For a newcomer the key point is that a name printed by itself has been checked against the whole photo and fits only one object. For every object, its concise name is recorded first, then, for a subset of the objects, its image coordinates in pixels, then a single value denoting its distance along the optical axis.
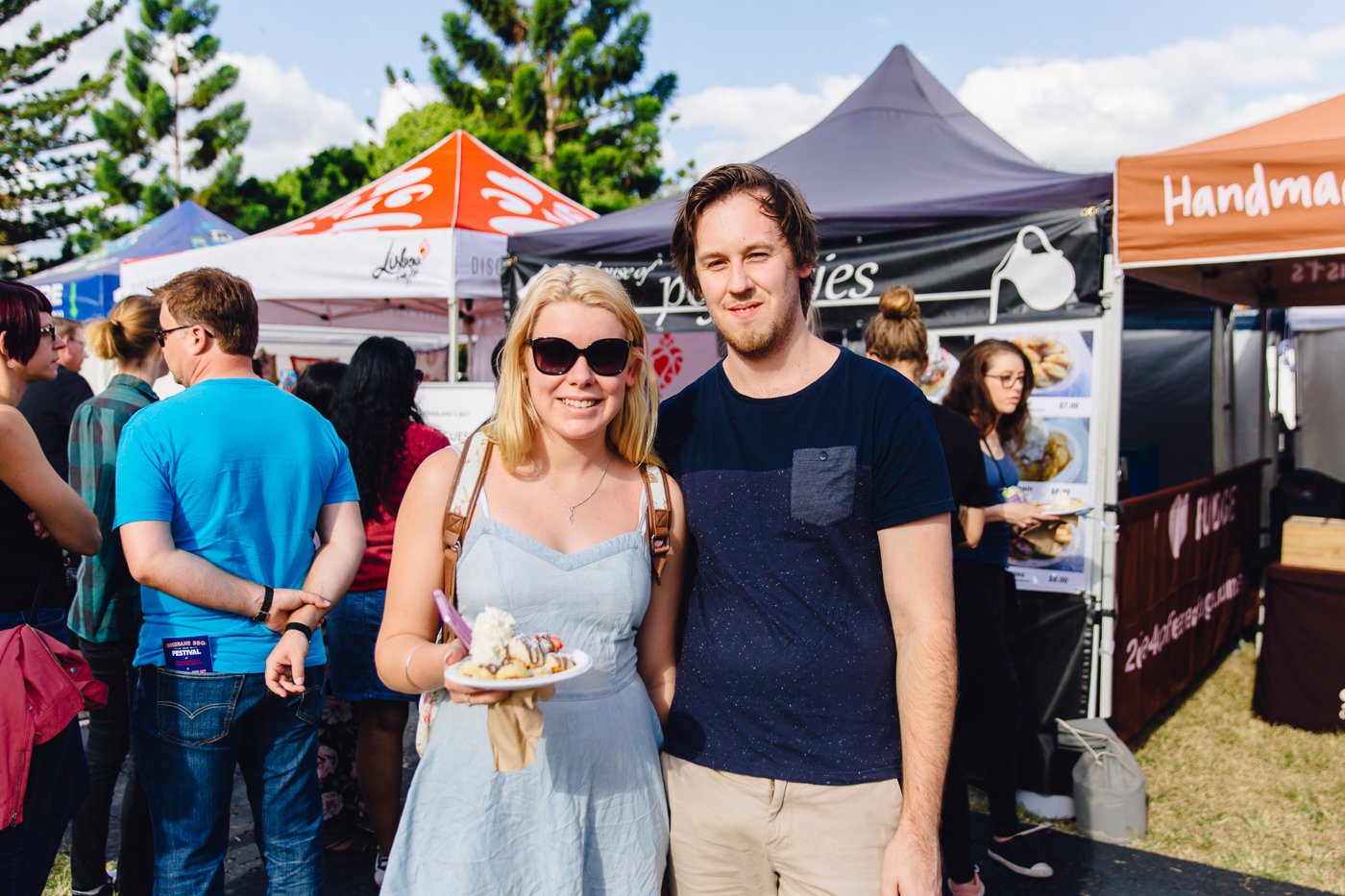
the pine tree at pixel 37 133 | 23.41
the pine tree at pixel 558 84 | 23.55
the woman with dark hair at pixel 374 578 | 3.39
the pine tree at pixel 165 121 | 24.72
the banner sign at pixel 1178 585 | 4.46
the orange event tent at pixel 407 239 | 5.94
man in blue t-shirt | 2.30
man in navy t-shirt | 1.62
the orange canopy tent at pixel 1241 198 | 3.36
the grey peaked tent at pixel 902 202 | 4.11
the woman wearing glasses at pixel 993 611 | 3.51
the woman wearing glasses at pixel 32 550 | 2.14
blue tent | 11.18
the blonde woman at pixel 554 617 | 1.61
